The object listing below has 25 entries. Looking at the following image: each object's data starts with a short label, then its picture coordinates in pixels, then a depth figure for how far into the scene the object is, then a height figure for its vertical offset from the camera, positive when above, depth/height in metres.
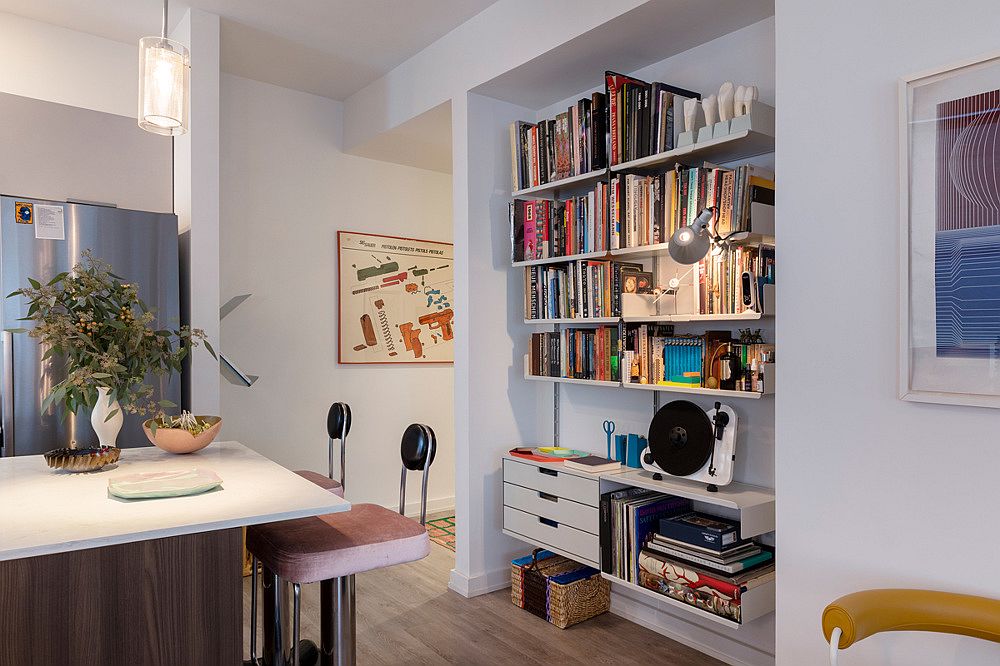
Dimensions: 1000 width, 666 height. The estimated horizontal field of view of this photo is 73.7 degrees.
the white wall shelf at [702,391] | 2.32 -0.24
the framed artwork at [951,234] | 1.49 +0.21
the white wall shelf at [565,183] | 2.89 +0.66
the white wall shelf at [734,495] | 2.30 -0.62
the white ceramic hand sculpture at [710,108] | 2.50 +0.82
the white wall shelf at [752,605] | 2.25 -0.96
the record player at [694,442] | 2.46 -0.44
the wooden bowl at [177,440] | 2.27 -0.38
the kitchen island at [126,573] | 1.38 -0.54
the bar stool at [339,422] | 3.12 -0.44
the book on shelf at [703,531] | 2.36 -0.75
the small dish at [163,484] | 1.68 -0.41
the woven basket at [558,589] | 2.94 -1.19
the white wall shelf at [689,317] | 2.30 +0.03
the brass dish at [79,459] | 2.00 -0.39
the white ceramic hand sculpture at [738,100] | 2.42 +0.82
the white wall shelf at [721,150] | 2.41 +0.68
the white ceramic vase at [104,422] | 2.23 -0.31
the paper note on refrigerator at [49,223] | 2.75 +0.45
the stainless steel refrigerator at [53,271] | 2.68 +0.25
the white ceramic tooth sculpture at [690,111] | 2.57 +0.83
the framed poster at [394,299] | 4.47 +0.20
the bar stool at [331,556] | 1.71 -0.60
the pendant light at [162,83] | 1.95 +0.73
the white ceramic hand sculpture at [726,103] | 2.45 +0.82
